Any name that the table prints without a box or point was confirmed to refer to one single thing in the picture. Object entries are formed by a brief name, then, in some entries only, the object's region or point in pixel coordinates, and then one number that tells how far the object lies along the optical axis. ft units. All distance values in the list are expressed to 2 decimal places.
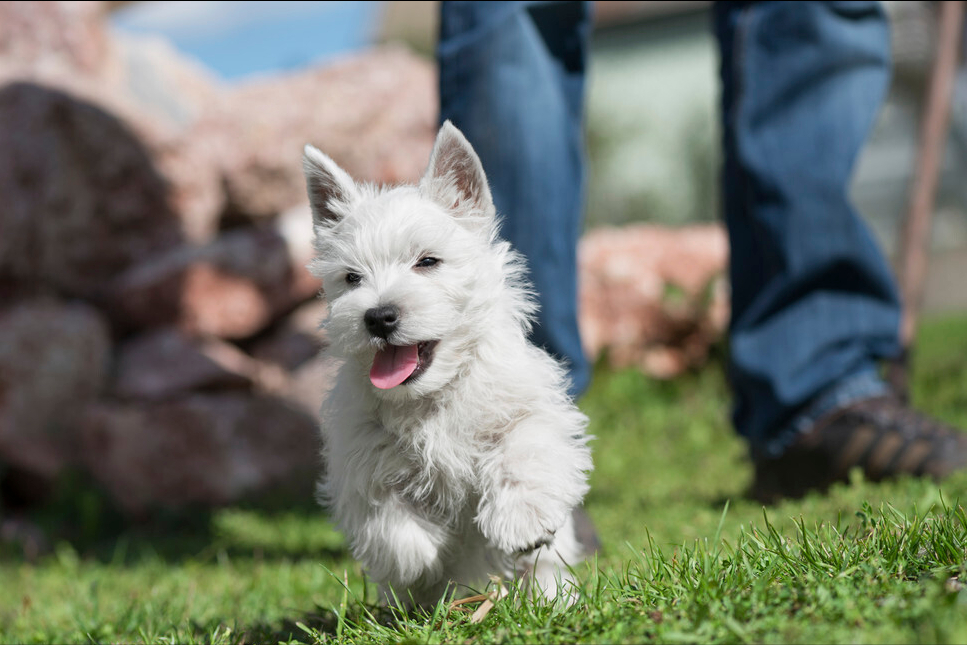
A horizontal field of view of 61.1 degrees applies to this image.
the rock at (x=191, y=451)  20.13
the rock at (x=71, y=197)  21.38
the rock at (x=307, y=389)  21.03
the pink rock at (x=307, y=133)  23.79
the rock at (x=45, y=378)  20.71
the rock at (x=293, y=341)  22.76
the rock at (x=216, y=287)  21.81
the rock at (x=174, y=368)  20.97
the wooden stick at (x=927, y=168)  21.52
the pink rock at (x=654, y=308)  25.73
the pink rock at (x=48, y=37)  22.81
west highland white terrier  6.32
